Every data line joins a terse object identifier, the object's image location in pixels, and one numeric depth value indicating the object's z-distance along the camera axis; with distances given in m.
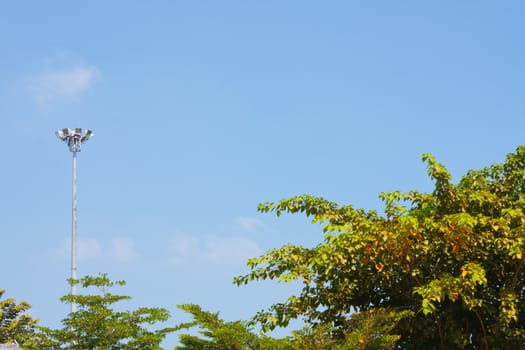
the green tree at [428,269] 13.13
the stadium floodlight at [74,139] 30.27
